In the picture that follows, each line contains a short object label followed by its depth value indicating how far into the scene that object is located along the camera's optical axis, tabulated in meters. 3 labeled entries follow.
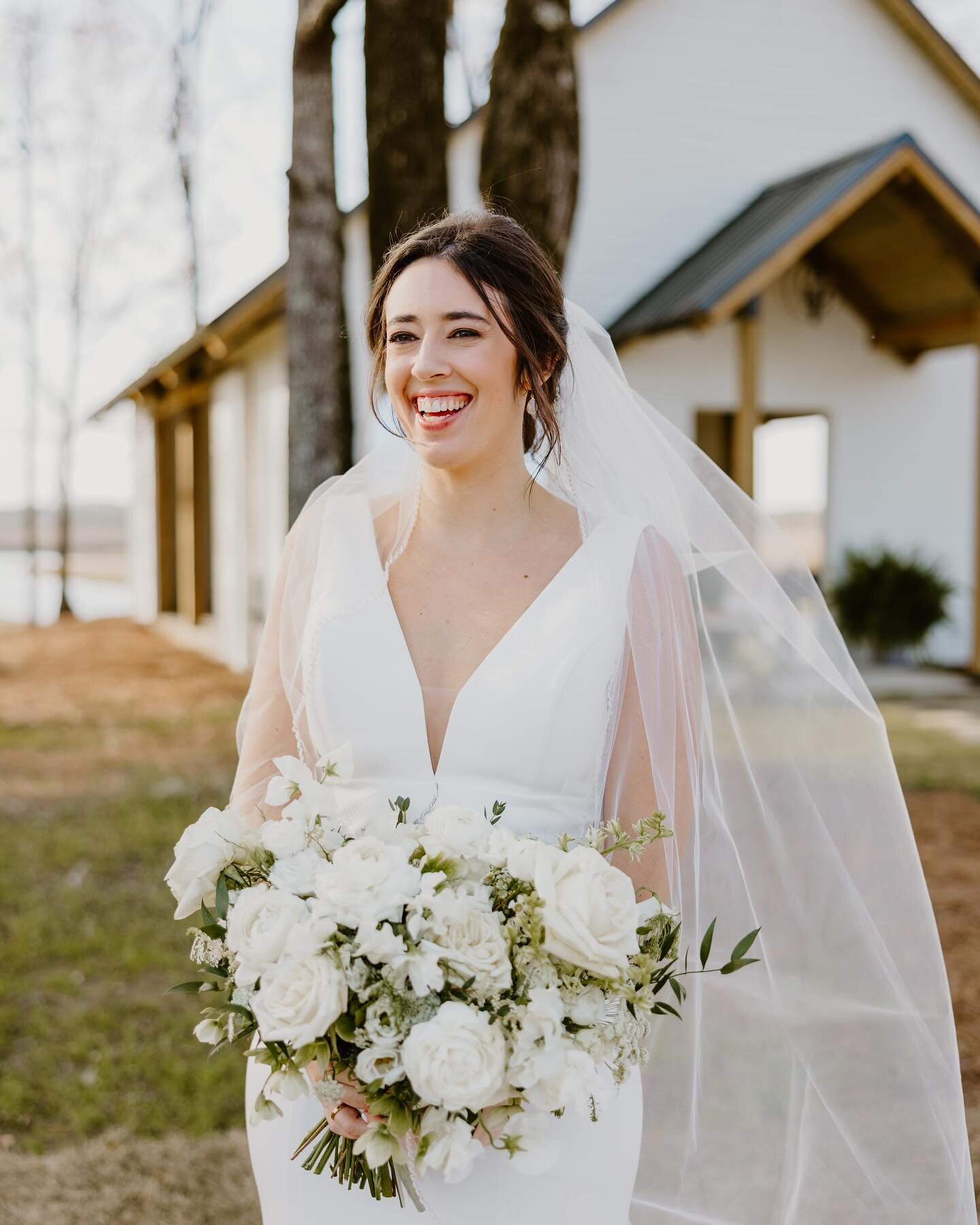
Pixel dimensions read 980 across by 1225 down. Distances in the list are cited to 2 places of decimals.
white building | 13.11
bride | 2.42
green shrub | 13.78
